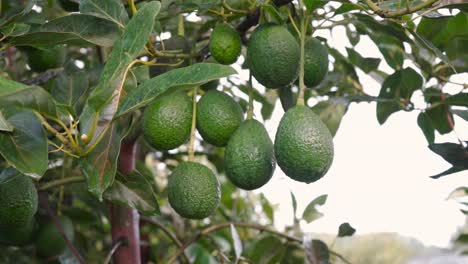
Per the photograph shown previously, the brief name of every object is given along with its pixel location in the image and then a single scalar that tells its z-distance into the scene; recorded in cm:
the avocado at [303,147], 112
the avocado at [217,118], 122
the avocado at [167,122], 120
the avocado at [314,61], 127
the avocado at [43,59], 150
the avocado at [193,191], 117
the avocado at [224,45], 120
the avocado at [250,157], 117
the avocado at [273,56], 117
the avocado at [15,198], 120
